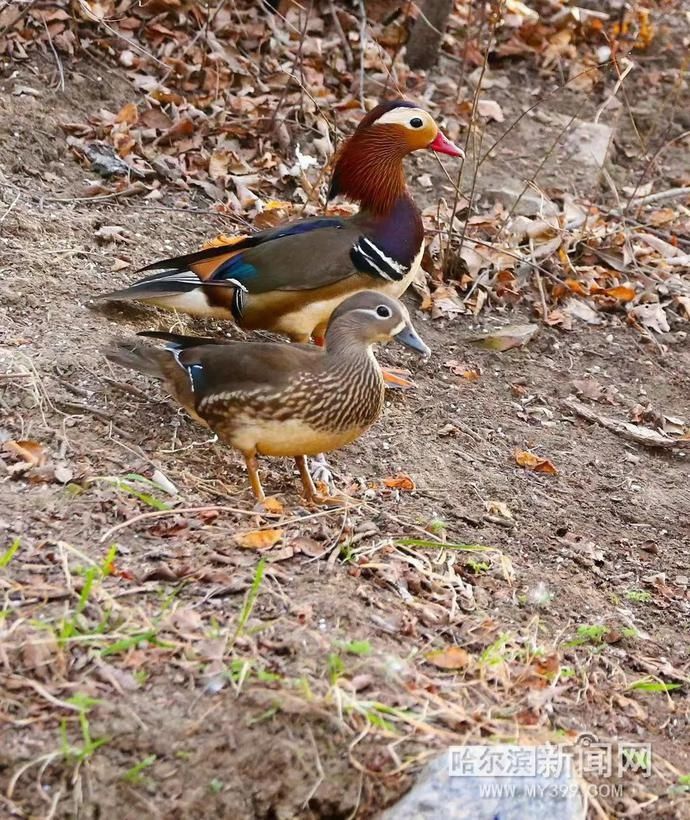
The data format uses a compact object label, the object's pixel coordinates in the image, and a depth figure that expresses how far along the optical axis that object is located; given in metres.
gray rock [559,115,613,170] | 13.29
